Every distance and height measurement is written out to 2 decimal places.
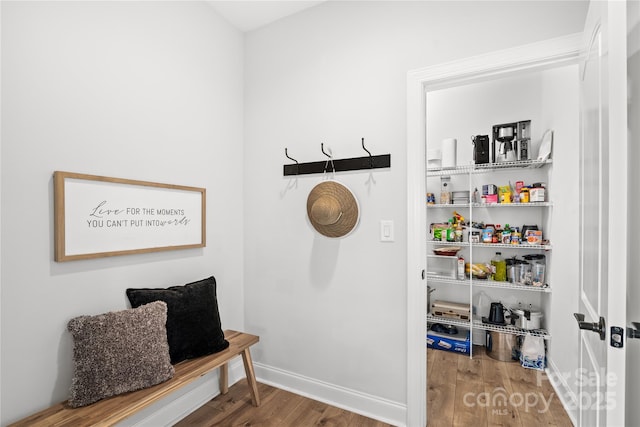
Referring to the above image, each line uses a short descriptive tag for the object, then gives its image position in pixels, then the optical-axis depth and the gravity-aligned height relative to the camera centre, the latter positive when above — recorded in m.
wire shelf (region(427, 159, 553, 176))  2.75 +0.41
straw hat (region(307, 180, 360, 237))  1.97 +0.01
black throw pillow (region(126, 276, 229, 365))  1.71 -0.59
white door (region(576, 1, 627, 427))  0.84 -0.01
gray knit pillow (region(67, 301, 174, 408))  1.36 -0.63
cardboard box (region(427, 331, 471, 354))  2.99 -1.26
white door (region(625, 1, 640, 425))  0.98 +0.03
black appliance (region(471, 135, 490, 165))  3.04 +0.59
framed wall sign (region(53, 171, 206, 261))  1.45 -0.02
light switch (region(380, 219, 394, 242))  1.90 -0.11
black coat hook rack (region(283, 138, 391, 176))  1.93 +0.30
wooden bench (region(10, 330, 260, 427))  1.26 -0.81
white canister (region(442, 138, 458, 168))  3.13 +0.58
